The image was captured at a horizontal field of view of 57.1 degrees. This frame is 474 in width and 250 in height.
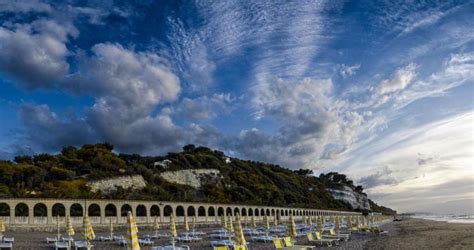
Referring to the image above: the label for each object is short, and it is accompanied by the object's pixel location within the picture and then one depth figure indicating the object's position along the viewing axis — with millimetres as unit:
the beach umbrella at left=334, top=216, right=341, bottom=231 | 33562
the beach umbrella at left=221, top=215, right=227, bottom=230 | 33066
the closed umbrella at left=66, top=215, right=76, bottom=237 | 23469
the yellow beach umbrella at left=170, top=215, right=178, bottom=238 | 23995
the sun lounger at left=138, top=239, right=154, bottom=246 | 27822
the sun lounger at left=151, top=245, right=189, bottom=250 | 22297
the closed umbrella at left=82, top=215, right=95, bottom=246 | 19762
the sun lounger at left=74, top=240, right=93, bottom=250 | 24533
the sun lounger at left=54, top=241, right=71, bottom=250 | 24103
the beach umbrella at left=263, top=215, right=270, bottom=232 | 33125
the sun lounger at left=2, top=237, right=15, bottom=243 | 26945
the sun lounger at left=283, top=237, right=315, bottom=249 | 22147
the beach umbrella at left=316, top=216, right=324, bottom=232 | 30869
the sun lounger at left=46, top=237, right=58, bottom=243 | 28289
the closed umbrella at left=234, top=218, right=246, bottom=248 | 16750
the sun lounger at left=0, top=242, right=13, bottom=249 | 24089
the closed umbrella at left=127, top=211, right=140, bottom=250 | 11445
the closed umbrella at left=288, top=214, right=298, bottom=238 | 23141
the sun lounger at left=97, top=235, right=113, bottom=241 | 30375
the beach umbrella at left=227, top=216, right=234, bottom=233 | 28445
